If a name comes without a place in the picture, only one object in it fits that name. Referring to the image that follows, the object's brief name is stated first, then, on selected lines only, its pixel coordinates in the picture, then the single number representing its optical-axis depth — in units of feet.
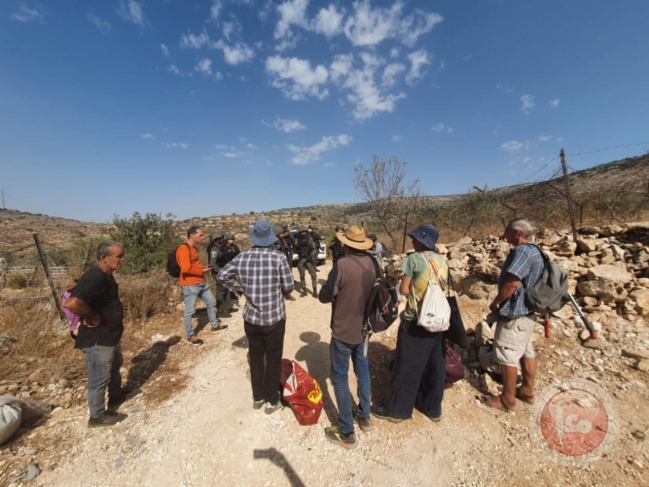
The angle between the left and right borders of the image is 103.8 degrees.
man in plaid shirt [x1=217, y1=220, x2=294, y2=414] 8.29
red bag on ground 8.50
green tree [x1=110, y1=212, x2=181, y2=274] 26.71
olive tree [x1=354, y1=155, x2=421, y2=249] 40.24
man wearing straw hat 7.31
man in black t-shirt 7.62
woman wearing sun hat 7.62
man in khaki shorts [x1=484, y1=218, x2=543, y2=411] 7.77
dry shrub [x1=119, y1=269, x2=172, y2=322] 16.31
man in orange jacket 13.15
